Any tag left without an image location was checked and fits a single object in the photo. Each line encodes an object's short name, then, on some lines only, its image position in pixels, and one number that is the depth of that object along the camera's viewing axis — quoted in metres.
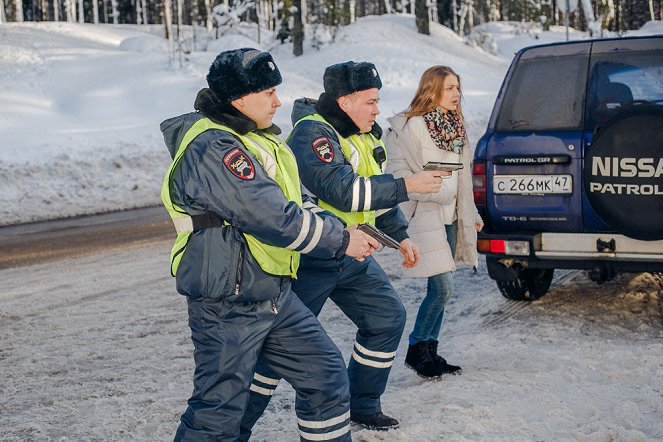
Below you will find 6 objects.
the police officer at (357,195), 4.34
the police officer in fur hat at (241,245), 3.52
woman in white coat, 5.68
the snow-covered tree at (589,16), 37.16
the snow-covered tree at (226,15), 36.56
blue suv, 5.93
